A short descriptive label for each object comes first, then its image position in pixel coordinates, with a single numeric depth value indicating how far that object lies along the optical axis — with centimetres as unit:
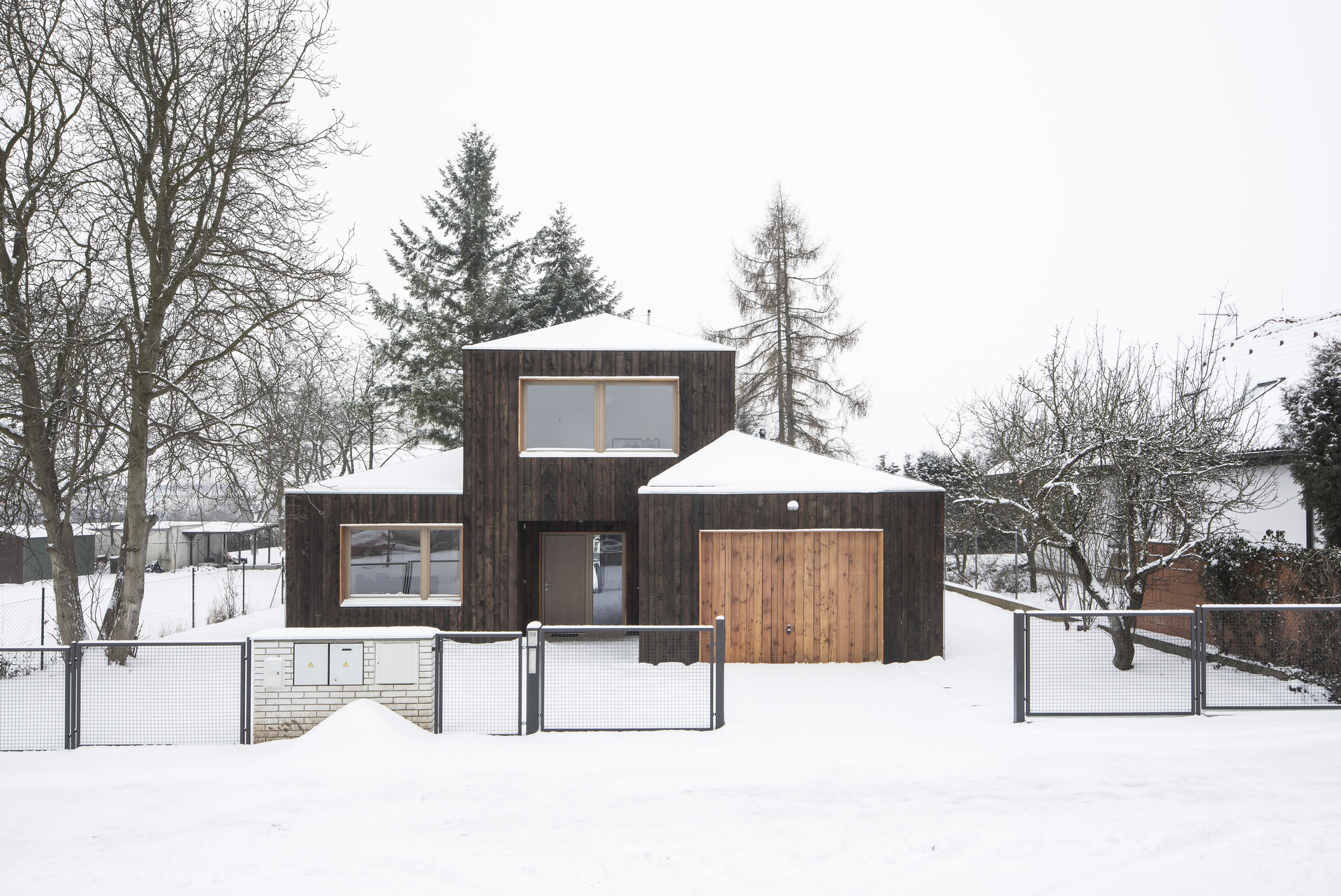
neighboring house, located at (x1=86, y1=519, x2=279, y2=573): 3706
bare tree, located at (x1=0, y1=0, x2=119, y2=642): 1067
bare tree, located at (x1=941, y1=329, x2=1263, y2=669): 1078
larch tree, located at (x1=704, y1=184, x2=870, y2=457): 2562
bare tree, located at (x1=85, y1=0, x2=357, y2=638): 1179
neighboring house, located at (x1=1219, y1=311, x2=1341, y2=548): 1240
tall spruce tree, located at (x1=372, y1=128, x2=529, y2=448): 2723
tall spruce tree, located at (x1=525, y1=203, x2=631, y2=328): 2903
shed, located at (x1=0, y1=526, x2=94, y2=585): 2859
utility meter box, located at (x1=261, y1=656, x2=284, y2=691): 793
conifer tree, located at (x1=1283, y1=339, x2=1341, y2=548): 1012
